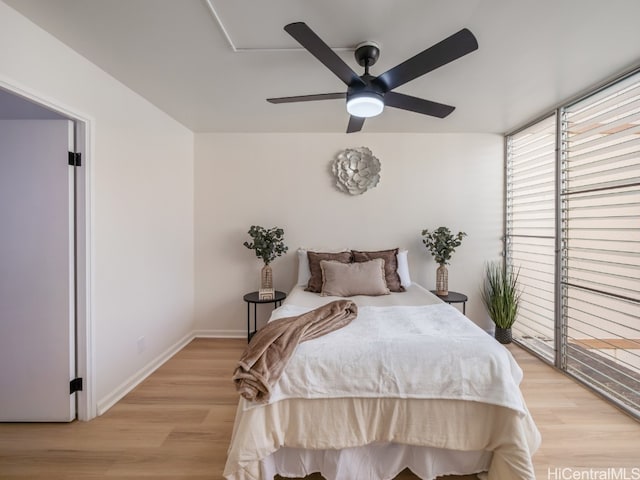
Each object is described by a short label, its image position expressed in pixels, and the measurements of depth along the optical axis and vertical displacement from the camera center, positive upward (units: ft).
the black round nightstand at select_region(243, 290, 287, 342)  10.60 -2.19
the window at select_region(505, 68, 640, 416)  7.89 +0.25
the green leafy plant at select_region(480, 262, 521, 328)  11.39 -2.13
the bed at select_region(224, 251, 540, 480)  4.94 -2.99
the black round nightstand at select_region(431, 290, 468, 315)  10.56 -2.11
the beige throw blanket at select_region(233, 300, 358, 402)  4.88 -1.92
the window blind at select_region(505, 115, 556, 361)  10.31 +0.42
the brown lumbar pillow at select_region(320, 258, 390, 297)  9.64 -1.33
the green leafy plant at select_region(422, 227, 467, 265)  11.20 -0.19
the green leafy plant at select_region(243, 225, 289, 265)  11.03 -0.22
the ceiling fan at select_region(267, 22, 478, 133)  4.72 +2.99
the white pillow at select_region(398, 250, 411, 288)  10.78 -1.12
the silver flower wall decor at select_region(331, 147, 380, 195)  11.97 +2.71
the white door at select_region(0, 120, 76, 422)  6.75 -0.77
